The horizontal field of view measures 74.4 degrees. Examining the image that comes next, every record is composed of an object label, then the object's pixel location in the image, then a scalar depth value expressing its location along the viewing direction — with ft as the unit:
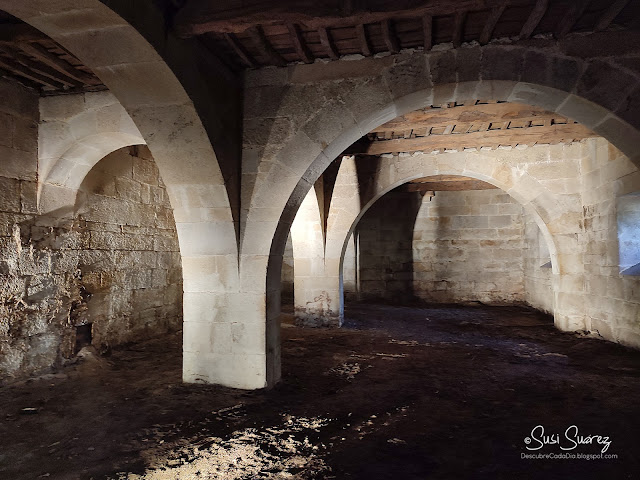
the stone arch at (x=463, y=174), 19.03
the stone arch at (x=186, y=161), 7.27
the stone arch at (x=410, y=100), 8.98
